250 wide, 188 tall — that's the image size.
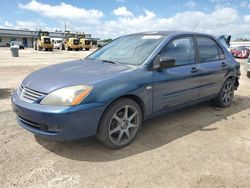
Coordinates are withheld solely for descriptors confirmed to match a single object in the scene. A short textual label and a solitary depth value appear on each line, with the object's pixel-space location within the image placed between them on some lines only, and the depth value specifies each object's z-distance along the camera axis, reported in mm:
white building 48111
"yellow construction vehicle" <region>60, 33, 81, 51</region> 30908
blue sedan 2289
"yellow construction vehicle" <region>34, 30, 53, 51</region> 28679
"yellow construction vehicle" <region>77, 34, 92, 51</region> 32525
